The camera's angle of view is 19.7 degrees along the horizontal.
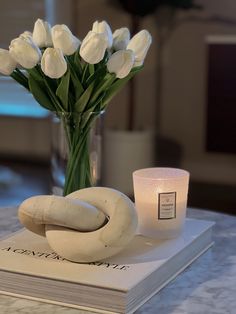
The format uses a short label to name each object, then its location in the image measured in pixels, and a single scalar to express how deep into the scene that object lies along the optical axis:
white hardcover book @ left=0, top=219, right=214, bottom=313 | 0.97
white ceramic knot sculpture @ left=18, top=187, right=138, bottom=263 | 1.04
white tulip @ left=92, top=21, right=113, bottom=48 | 1.27
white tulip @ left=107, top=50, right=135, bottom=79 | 1.22
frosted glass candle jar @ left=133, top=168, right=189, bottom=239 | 1.21
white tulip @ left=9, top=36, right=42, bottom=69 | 1.21
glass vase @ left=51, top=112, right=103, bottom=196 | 1.29
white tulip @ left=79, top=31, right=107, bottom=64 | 1.20
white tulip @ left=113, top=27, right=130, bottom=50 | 1.32
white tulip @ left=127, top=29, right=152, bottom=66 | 1.31
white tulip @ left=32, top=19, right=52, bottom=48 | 1.30
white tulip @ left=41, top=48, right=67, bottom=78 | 1.17
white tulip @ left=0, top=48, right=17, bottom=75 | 1.26
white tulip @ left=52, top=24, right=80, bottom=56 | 1.22
